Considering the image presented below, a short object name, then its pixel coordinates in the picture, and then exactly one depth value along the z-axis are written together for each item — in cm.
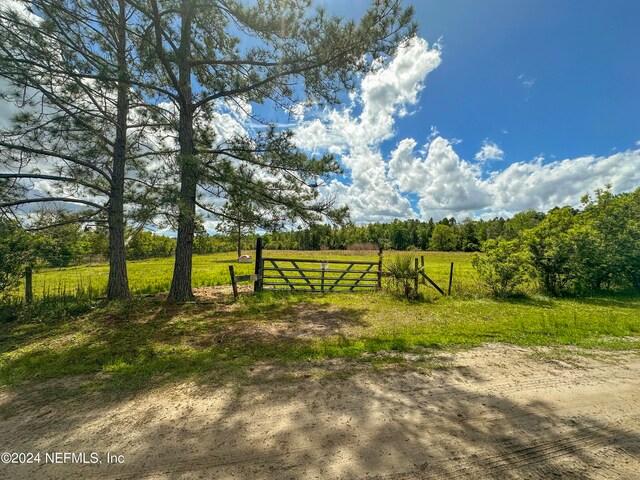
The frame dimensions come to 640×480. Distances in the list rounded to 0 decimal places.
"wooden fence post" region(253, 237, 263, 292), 1014
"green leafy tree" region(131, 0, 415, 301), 595
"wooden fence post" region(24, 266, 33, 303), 667
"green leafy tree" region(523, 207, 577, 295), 1082
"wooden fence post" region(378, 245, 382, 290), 1130
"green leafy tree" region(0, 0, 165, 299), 520
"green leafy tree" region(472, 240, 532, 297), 1013
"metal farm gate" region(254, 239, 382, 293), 1029
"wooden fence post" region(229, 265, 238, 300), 852
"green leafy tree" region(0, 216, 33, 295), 597
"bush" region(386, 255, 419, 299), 984
